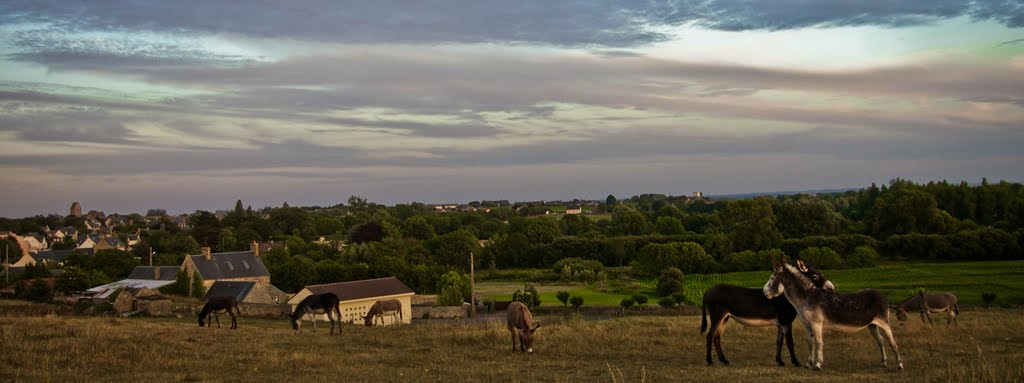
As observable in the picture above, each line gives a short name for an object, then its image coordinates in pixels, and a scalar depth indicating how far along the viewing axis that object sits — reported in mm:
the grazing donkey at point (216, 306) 23750
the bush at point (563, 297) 52203
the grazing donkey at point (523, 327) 16312
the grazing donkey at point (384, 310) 32028
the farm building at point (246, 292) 44759
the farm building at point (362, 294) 41062
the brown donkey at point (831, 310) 12742
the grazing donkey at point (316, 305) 22422
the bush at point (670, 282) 60625
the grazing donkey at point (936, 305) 21969
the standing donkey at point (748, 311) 13461
